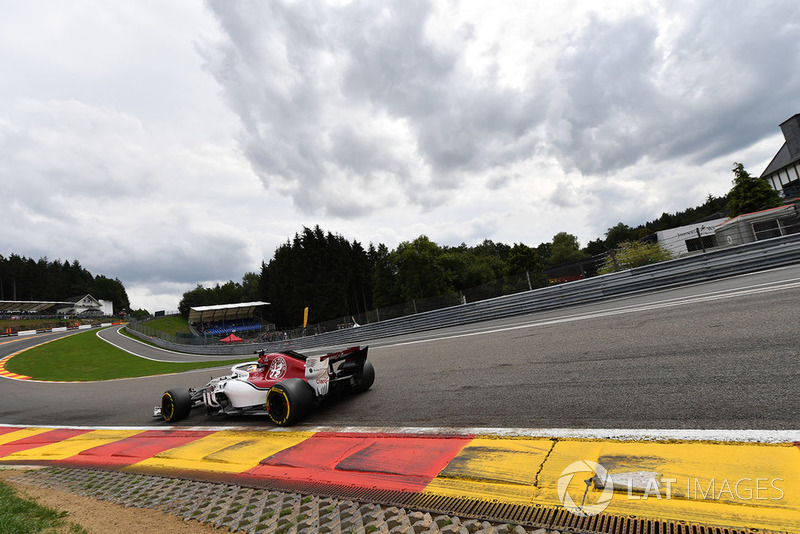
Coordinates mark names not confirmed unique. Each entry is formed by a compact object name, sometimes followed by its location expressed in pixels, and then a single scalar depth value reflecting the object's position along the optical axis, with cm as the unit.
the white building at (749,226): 2031
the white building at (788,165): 4109
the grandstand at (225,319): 6369
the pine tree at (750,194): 2925
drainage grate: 190
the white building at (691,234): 3390
